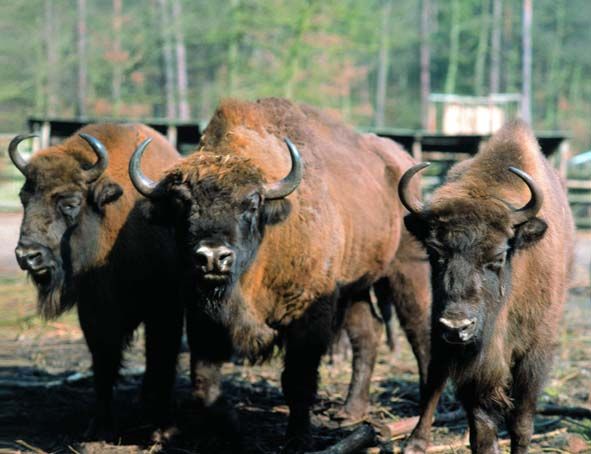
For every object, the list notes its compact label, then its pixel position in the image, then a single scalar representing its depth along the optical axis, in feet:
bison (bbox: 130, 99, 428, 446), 18.45
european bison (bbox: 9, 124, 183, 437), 22.12
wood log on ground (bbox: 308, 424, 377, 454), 19.17
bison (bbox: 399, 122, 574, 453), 16.94
